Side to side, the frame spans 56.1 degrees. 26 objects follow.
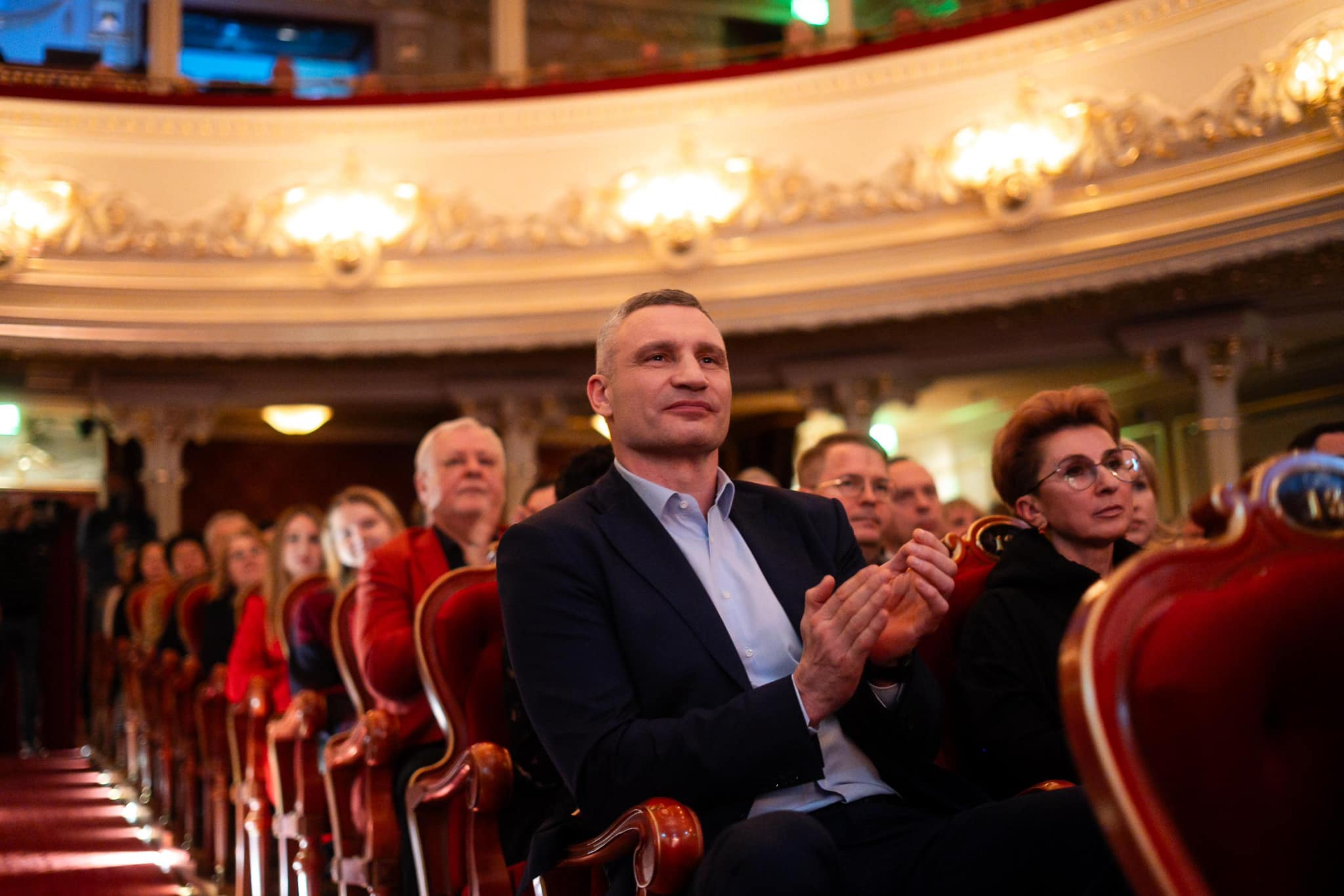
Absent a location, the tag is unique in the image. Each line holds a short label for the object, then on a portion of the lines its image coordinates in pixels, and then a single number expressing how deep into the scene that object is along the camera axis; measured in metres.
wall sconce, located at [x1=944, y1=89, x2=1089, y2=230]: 8.59
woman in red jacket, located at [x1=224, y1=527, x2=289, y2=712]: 4.01
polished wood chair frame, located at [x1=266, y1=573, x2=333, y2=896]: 3.06
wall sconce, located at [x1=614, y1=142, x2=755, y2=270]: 9.52
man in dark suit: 1.43
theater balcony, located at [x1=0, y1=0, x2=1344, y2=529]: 8.38
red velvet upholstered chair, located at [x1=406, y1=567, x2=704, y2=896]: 1.99
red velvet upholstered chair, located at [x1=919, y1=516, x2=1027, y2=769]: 2.16
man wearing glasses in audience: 3.10
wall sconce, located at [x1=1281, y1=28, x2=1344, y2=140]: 7.25
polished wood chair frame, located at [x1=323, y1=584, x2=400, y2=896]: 2.53
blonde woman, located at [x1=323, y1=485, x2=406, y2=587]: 3.91
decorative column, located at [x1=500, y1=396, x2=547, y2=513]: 10.02
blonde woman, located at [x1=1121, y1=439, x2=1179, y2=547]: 2.93
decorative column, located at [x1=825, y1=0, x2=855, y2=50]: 11.27
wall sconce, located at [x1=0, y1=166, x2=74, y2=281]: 9.40
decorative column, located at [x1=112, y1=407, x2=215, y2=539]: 10.13
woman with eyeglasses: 1.87
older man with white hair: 2.67
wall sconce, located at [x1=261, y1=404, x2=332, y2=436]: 10.78
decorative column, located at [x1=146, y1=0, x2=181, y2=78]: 11.23
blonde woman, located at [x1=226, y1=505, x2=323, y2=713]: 4.04
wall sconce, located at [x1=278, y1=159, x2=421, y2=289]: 9.91
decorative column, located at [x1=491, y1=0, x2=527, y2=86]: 11.81
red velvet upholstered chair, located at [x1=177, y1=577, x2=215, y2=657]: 5.05
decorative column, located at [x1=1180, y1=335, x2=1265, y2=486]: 8.06
